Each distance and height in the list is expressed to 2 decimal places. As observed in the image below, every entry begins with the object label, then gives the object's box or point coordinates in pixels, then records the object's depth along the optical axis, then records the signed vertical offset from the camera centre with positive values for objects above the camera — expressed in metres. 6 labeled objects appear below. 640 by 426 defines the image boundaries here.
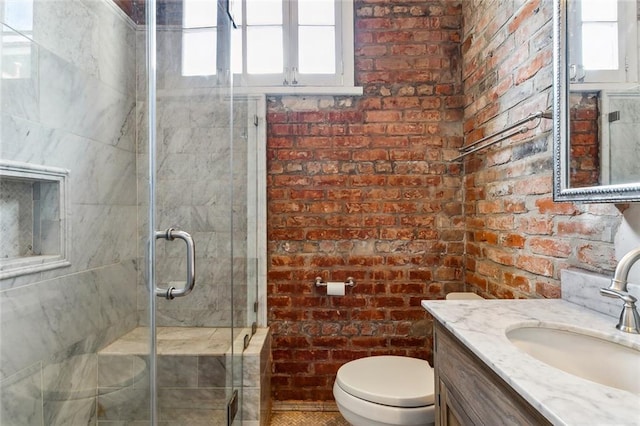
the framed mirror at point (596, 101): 0.84 +0.33
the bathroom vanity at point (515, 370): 0.47 -0.30
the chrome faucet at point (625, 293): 0.72 -0.19
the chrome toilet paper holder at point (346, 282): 1.86 -0.43
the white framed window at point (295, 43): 1.89 +1.03
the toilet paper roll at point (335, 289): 1.82 -0.46
